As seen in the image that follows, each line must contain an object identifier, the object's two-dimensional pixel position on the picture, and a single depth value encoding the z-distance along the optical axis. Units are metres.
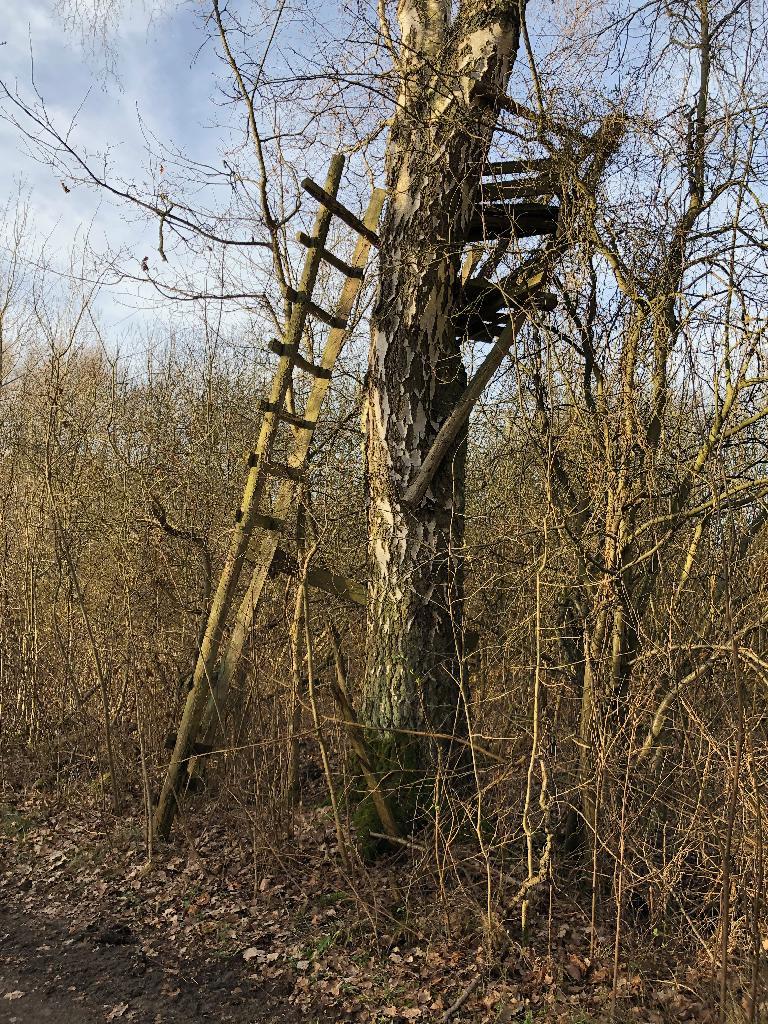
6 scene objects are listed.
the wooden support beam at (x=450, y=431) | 5.13
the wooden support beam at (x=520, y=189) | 4.61
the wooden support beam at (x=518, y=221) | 5.06
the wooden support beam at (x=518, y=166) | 4.61
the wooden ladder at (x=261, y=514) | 5.36
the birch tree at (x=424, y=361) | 5.05
